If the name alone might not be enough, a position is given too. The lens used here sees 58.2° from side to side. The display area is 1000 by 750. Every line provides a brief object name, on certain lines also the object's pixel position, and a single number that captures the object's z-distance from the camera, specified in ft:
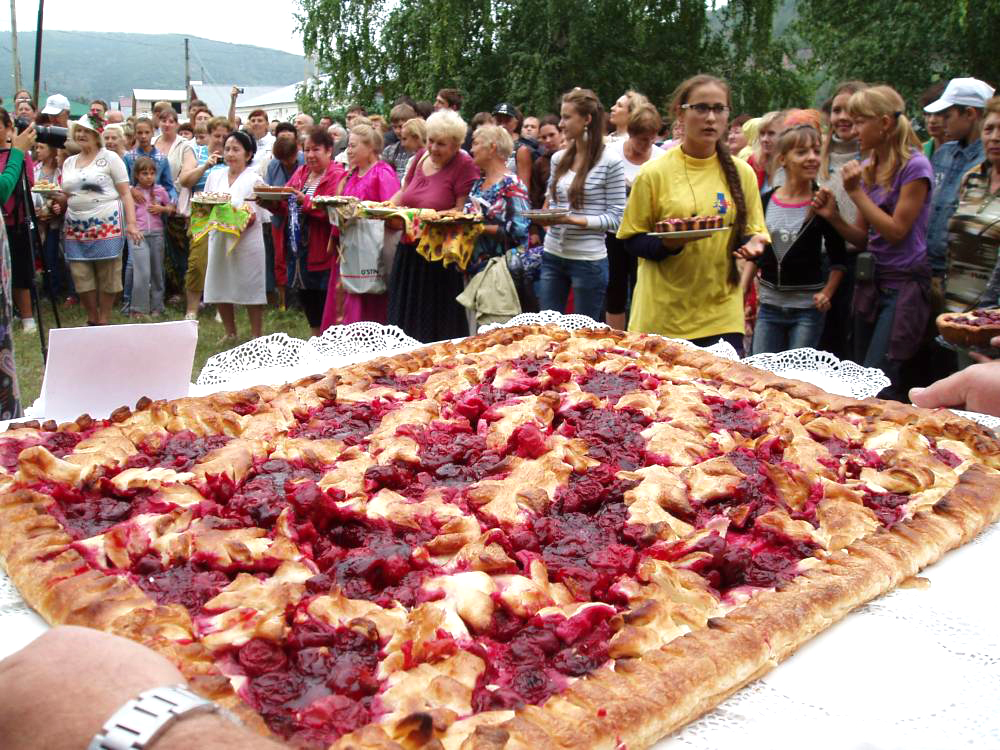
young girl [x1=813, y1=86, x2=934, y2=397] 15.74
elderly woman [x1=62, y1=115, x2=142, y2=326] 27.30
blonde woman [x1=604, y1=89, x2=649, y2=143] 24.03
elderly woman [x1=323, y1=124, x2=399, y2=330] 22.52
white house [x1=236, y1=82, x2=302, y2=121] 133.08
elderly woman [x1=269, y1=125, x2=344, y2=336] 23.89
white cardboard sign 9.12
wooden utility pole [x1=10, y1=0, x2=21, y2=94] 60.75
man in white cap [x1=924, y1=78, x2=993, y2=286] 16.76
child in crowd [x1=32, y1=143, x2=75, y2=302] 29.22
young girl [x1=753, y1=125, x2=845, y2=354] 16.51
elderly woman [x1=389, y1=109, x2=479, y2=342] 20.86
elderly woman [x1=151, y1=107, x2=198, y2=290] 32.35
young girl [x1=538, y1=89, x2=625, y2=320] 19.35
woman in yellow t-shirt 13.55
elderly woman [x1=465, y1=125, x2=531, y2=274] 20.24
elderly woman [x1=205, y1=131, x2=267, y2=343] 25.70
